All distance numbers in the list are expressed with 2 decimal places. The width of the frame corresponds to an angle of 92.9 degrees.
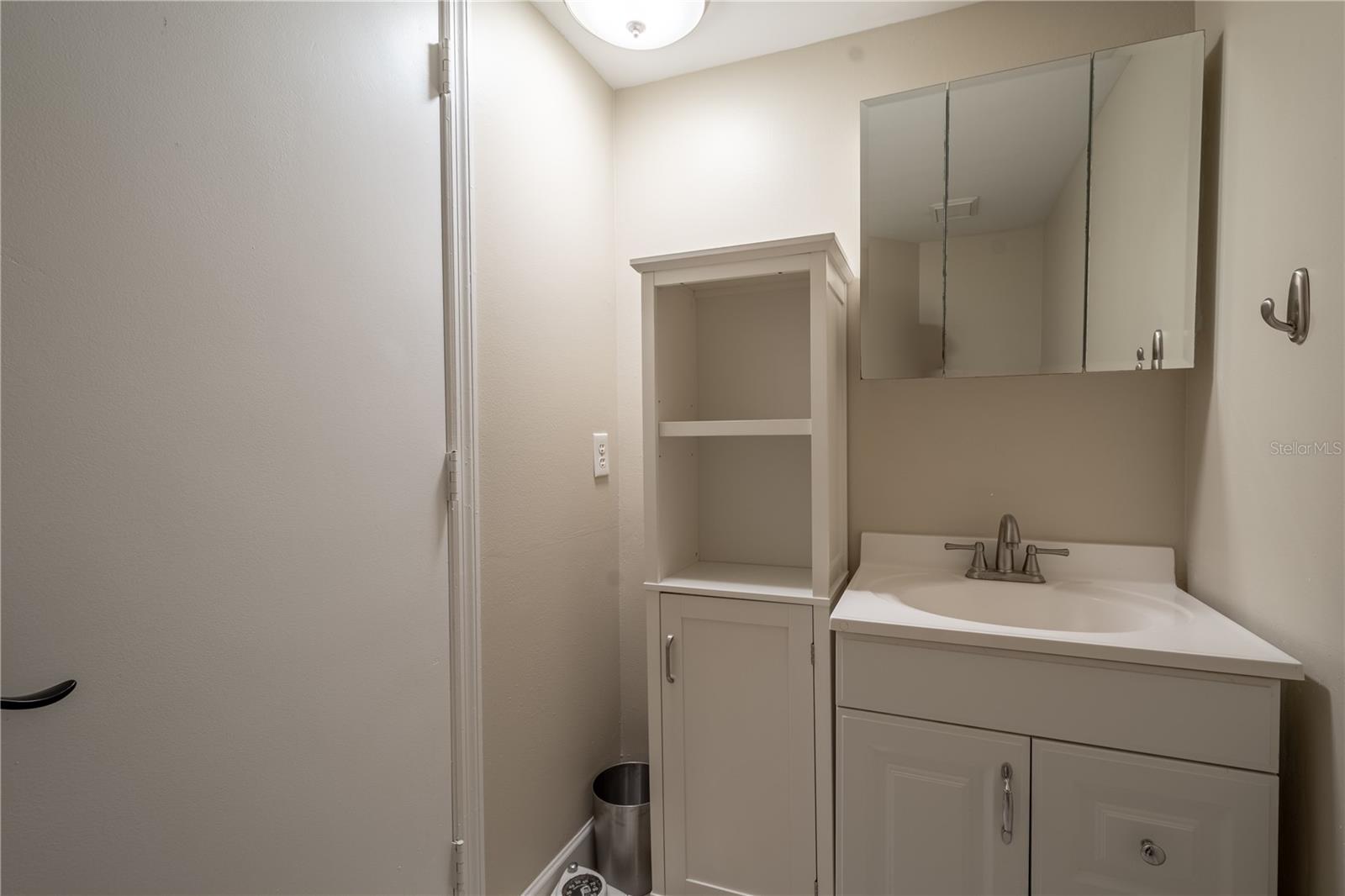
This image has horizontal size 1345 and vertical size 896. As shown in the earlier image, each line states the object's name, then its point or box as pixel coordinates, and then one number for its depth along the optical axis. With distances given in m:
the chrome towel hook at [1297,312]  1.00
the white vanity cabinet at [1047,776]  1.04
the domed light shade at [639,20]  1.44
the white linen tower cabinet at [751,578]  1.38
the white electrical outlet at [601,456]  1.80
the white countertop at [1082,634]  1.05
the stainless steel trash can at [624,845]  1.61
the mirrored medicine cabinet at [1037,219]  1.33
